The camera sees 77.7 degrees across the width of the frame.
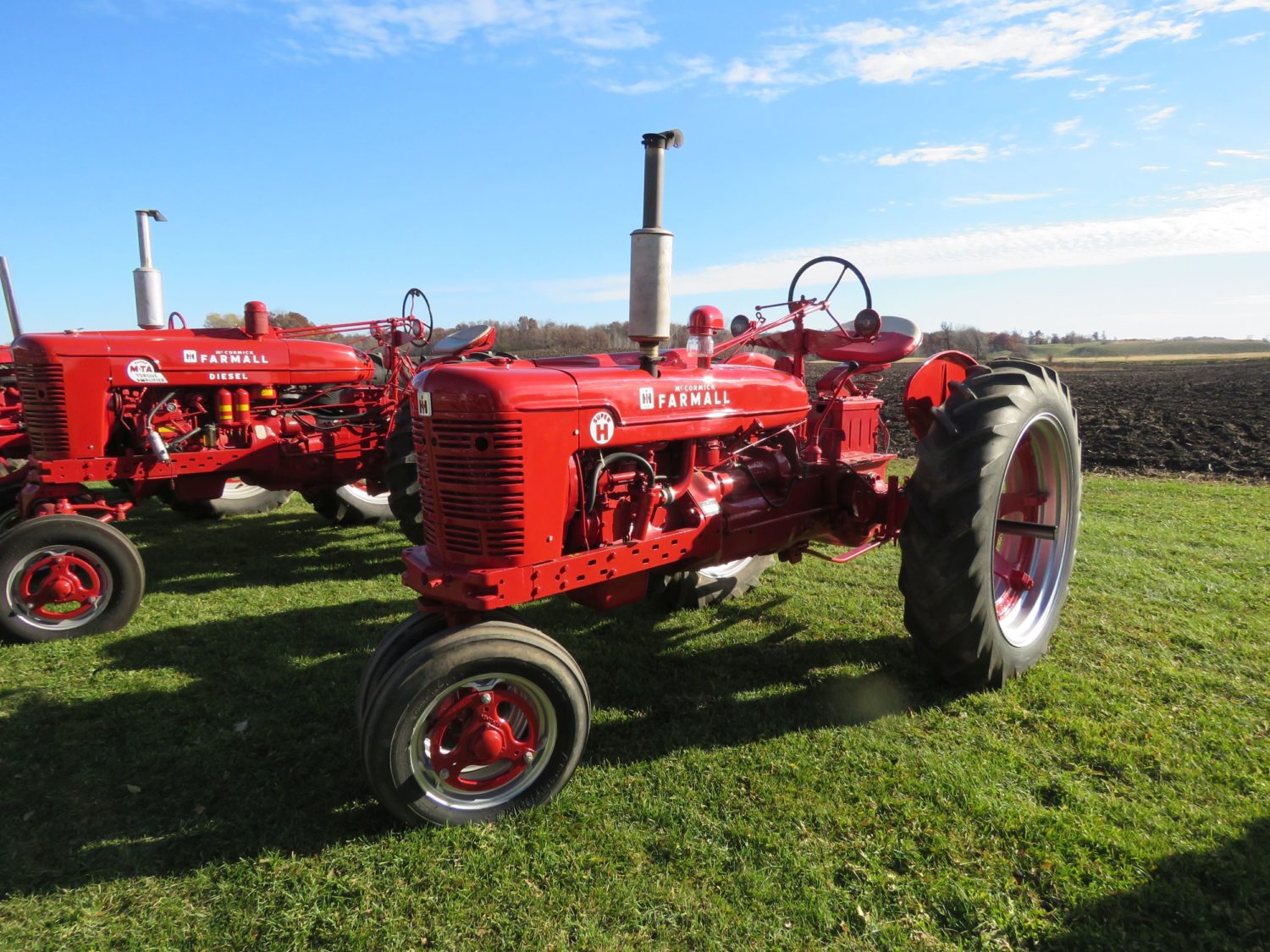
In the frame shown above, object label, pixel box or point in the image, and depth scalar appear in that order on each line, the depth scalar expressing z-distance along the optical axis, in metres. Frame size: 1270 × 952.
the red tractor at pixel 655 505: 2.57
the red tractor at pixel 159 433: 4.28
